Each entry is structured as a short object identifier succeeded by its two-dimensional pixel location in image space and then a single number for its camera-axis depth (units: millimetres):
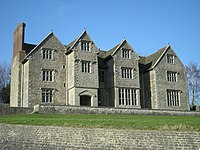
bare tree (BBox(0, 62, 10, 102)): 56375
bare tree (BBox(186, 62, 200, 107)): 60156
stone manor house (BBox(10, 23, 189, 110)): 39406
